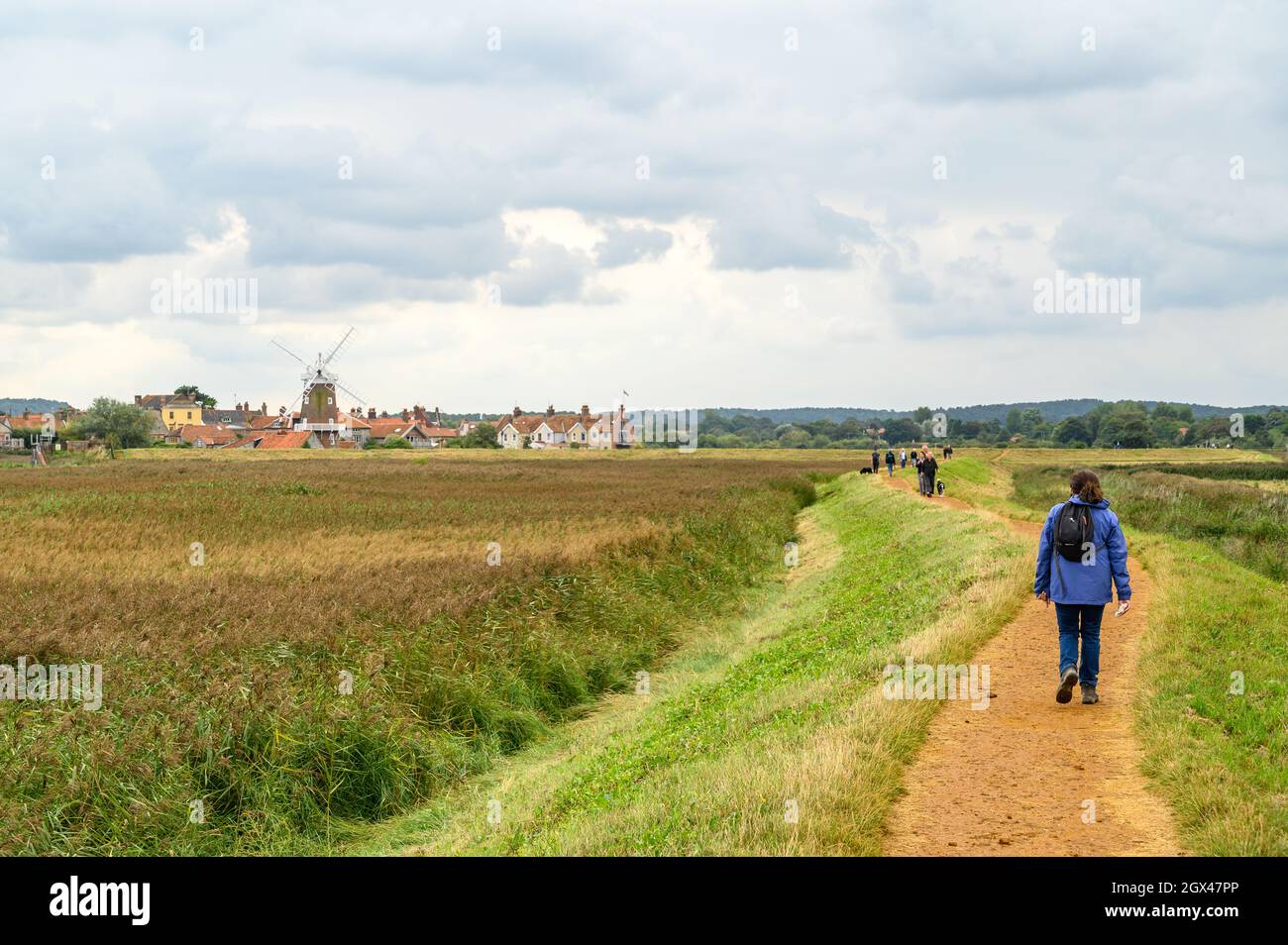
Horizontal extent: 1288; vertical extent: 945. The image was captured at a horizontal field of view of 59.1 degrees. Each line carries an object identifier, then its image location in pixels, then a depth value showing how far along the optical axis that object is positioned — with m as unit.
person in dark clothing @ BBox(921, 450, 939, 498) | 39.88
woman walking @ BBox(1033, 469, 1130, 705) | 10.42
